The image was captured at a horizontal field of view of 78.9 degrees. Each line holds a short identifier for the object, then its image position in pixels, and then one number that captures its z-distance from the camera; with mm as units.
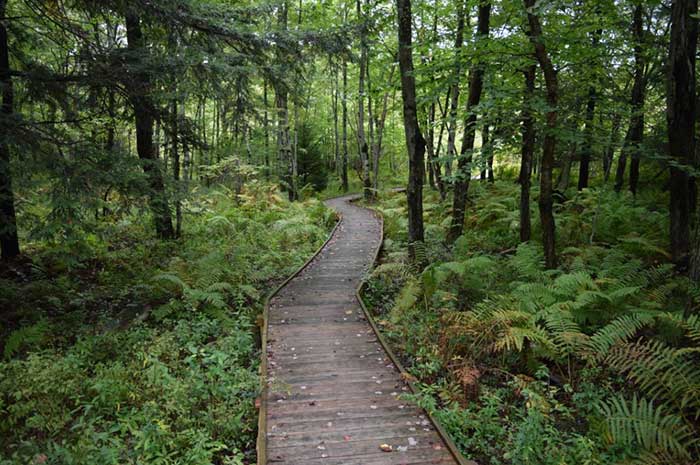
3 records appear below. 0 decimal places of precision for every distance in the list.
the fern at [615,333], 4895
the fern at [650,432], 3559
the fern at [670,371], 4066
